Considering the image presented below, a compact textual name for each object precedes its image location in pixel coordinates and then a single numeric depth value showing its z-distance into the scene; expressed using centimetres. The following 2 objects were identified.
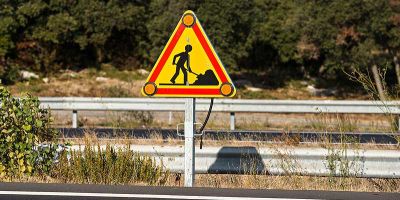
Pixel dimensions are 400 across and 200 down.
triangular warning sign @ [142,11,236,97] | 1367
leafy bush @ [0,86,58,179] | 1509
